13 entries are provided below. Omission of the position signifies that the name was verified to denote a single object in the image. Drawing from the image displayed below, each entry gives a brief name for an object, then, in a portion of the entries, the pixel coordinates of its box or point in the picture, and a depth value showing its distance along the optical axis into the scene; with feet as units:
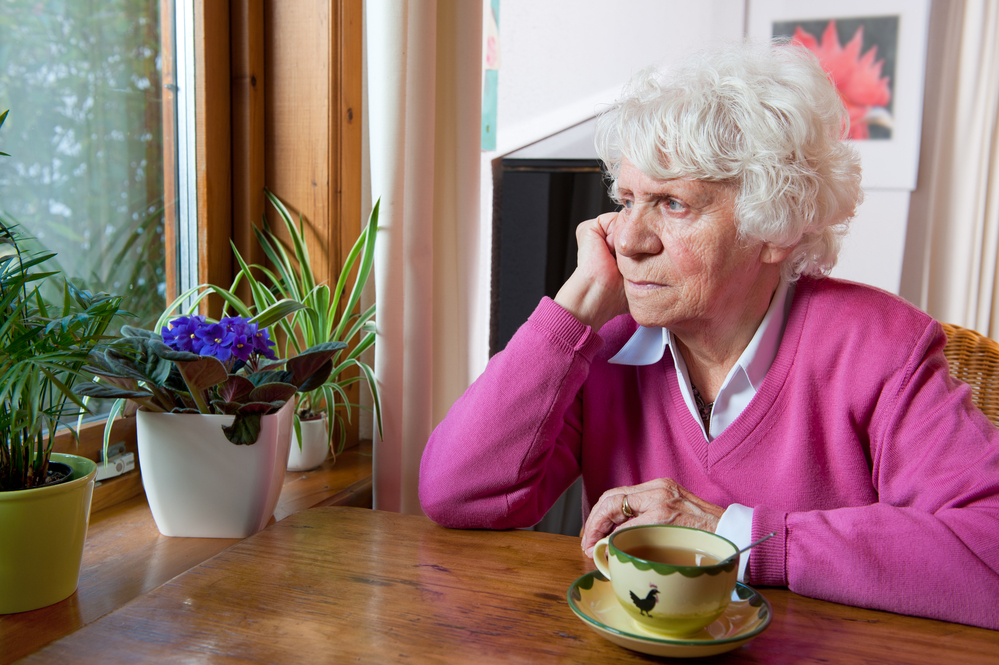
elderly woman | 3.54
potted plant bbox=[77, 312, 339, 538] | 3.62
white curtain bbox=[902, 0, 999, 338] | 9.52
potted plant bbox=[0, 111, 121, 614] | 2.87
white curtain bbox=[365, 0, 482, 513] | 5.12
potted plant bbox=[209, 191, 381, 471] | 5.44
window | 4.34
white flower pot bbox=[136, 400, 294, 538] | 3.81
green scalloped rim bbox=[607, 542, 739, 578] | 2.11
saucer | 2.17
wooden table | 2.25
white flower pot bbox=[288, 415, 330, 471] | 5.68
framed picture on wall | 9.84
